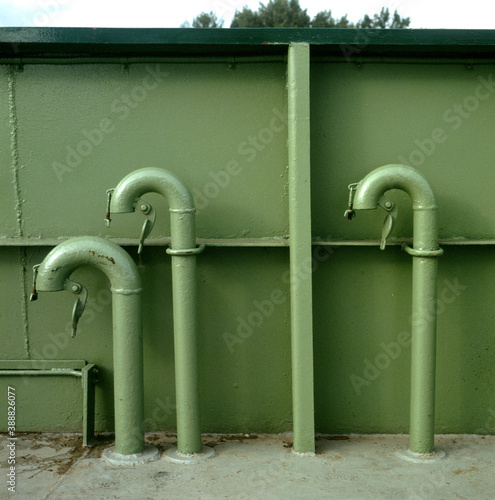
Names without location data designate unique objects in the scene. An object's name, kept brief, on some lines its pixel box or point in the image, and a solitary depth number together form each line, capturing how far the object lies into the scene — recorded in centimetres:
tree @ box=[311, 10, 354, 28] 2634
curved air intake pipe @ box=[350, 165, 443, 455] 322
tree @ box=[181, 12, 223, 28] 3066
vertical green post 328
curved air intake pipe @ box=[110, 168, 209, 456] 321
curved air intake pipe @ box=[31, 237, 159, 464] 319
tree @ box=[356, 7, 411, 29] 2462
